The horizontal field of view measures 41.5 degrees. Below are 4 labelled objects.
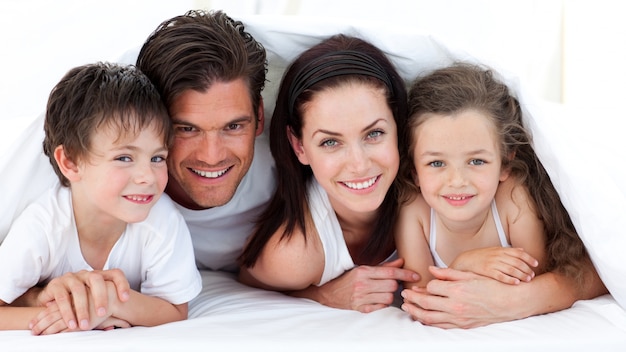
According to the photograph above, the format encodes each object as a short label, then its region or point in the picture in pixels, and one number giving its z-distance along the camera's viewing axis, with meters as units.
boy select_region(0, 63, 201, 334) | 1.57
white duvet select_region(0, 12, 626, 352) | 1.48
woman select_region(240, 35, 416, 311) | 1.72
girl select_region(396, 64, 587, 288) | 1.72
